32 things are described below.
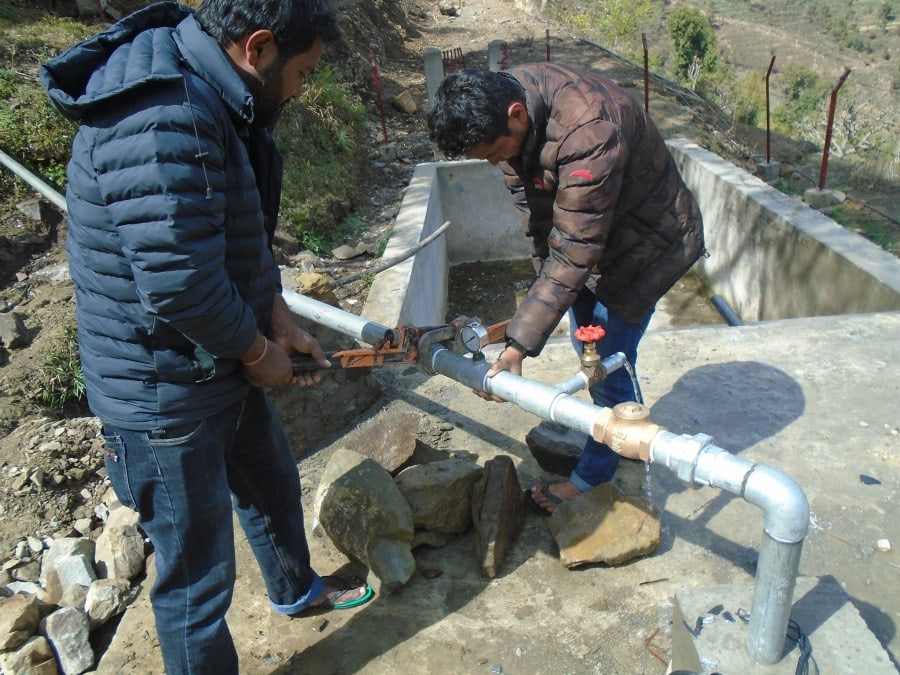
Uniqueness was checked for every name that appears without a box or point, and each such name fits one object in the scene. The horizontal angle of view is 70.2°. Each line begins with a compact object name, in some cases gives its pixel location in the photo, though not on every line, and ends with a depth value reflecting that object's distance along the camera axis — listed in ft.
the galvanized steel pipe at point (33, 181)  11.84
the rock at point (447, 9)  59.82
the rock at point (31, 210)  13.73
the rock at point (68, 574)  7.68
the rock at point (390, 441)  8.99
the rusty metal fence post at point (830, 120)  18.39
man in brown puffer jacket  6.28
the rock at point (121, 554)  7.87
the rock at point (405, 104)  32.07
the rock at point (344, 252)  17.23
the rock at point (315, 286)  10.61
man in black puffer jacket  4.20
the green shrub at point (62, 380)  10.34
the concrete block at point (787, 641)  5.02
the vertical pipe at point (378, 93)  27.12
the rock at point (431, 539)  8.00
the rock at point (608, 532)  7.46
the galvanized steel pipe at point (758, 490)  4.30
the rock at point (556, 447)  9.04
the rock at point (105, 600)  7.38
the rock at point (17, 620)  6.84
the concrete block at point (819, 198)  21.92
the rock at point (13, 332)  10.79
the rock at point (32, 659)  6.64
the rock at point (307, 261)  15.34
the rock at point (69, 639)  6.92
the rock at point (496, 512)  7.56
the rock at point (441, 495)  7.92
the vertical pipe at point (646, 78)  26.91
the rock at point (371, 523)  7.37
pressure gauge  6.70
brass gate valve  6.27
